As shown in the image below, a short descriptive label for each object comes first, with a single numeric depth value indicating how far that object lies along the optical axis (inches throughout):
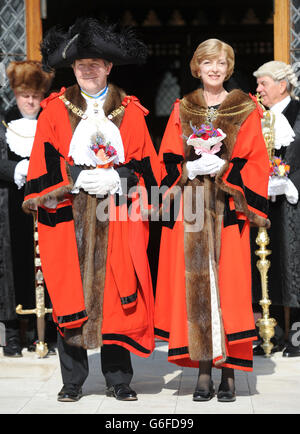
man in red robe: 362.9
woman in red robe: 363.3
